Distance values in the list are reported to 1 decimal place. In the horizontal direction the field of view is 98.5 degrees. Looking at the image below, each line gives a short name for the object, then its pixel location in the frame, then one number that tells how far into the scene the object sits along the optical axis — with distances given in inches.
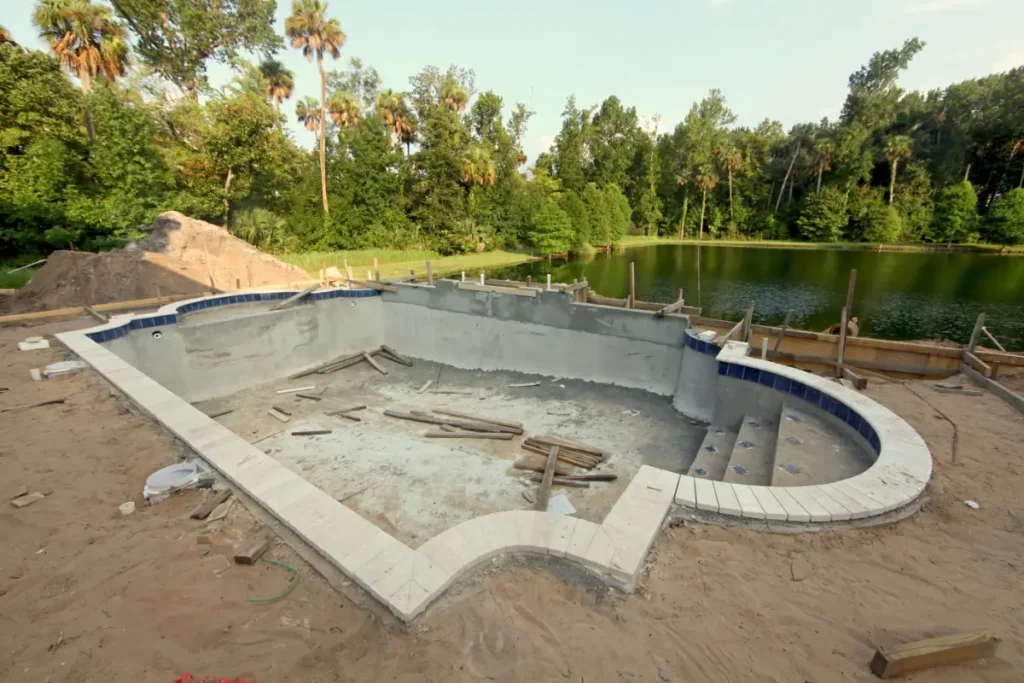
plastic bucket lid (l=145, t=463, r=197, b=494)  151.1
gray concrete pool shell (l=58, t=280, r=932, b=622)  124.6
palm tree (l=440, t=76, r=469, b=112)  1427.2
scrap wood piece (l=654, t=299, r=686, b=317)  395.5
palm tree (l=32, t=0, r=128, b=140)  842.8
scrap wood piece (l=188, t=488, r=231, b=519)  140.6
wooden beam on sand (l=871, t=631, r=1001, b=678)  91.7
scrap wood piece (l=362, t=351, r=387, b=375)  507.8
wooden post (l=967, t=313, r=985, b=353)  399.2
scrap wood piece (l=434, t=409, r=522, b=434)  355.2
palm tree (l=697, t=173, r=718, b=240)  2106.3
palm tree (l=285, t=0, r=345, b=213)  1163.9
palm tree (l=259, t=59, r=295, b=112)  1443.0
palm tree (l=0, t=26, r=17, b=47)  758.4
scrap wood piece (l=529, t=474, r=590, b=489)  274.1
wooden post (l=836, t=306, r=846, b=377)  407.2
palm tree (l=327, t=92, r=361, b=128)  1400.1
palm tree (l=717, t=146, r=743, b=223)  2084.2
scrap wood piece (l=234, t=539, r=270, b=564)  120.9
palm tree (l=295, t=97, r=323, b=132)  1540.7
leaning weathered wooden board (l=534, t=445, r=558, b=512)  250.1
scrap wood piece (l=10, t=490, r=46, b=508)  146.6
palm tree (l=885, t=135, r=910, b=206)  1759.4
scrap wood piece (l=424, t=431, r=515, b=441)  344.7
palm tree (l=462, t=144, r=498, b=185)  1408.7
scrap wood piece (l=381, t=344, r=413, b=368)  536.8
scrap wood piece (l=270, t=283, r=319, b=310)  480.4
